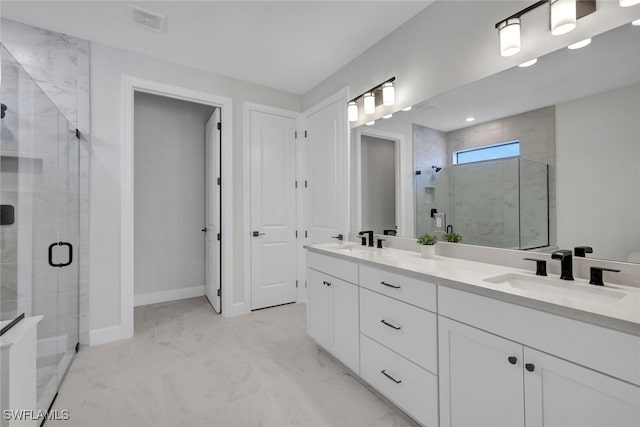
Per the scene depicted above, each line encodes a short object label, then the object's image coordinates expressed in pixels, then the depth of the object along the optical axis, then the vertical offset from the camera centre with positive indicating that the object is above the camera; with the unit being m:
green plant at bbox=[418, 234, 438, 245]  1.91 -0.18
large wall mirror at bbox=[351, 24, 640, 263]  1.25 +0.32
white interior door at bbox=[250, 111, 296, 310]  3.35 +0.05
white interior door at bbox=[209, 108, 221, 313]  3.23 +0.06
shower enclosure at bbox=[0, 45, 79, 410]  1.39 -0.03
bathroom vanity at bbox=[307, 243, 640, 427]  0.87 -0.52
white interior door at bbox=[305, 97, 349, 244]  2.93 +0.47
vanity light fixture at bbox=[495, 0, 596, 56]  1.33 +0.96
